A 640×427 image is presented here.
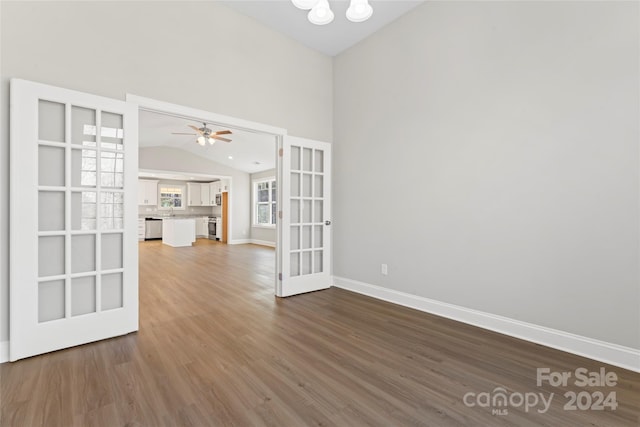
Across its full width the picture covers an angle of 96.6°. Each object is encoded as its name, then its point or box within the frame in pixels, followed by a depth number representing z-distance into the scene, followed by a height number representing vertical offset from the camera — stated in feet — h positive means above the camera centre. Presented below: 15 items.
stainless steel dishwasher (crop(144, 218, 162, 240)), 35.58 -1.68
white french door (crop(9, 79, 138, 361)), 6.54 -0.09
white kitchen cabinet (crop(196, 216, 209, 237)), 37.99 -1.54
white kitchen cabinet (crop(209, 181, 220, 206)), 37.19 +3.17
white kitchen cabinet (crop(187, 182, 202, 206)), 38.63 +2.87
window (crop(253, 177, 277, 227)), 31.19 +1.44
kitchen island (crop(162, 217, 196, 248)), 29.09 -1.83
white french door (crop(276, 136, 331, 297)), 11.64 -0.09
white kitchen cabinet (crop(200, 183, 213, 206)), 38.53 +2.83
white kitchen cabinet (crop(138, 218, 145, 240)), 34.54 -1.61
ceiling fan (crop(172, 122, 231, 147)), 18.76 +5.43
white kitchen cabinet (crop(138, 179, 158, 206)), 34.86 +2.83
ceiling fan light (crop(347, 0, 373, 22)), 7.84 +5.67
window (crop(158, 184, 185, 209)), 37.11 +2.47
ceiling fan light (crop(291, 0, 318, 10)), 7.70 +5.75
